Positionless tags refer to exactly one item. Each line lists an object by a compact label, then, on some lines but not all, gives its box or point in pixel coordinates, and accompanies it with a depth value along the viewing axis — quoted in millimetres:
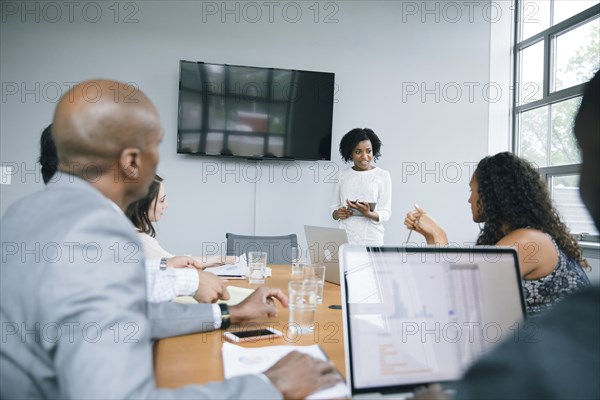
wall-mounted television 4281
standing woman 3734
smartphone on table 1234
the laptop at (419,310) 889
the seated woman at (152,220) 2270
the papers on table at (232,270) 2318
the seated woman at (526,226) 1701
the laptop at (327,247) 2170
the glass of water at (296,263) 2064
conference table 996
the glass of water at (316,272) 1764
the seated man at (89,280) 690
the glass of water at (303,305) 1352
